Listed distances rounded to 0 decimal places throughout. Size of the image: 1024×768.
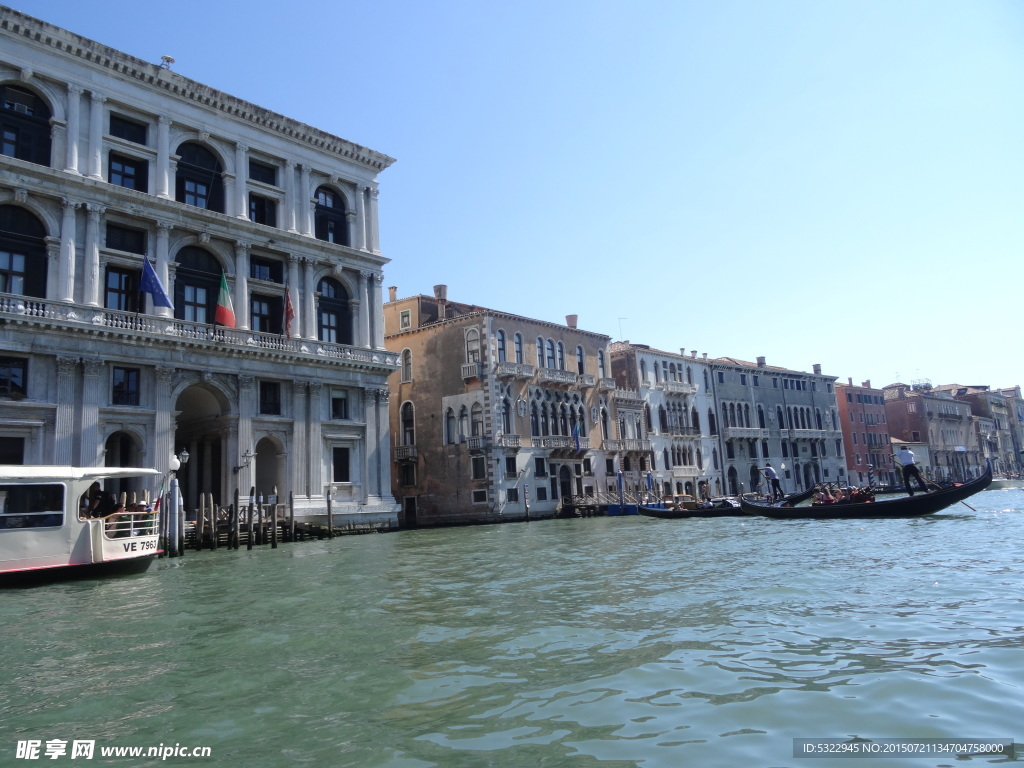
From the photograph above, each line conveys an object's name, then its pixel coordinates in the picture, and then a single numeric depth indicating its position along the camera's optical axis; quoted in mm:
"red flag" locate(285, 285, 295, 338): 26141
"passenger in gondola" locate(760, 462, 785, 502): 29359
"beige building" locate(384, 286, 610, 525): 34875
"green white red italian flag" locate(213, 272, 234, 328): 24109
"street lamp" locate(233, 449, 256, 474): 24531
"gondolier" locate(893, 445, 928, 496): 22141
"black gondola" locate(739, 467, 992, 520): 21141
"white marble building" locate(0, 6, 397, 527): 21234
